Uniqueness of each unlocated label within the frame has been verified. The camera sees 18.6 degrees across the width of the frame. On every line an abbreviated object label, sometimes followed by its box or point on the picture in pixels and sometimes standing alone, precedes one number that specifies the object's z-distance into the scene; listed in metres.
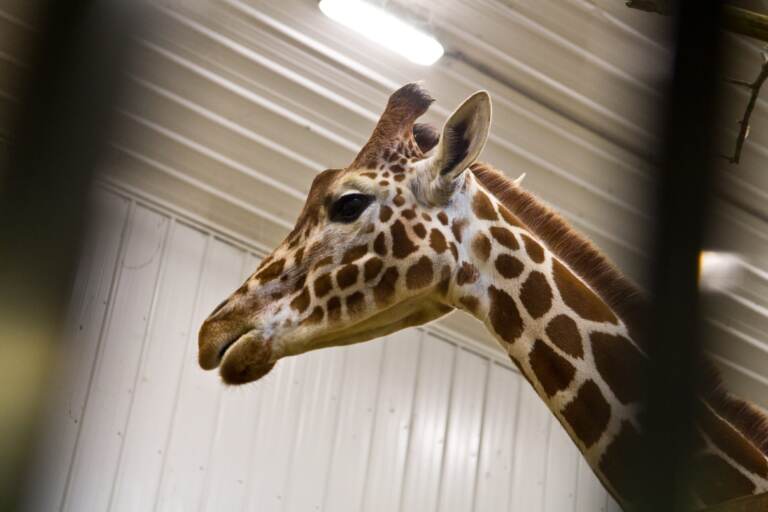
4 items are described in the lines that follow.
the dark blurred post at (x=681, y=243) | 1.81
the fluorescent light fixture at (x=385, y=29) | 6.16
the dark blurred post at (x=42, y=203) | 1.47
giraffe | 4.51
